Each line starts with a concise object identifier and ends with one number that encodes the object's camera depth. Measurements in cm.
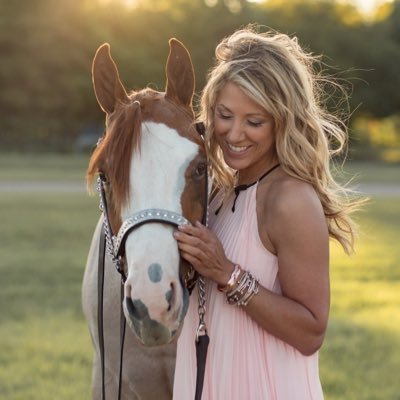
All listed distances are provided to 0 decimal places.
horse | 229
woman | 248
